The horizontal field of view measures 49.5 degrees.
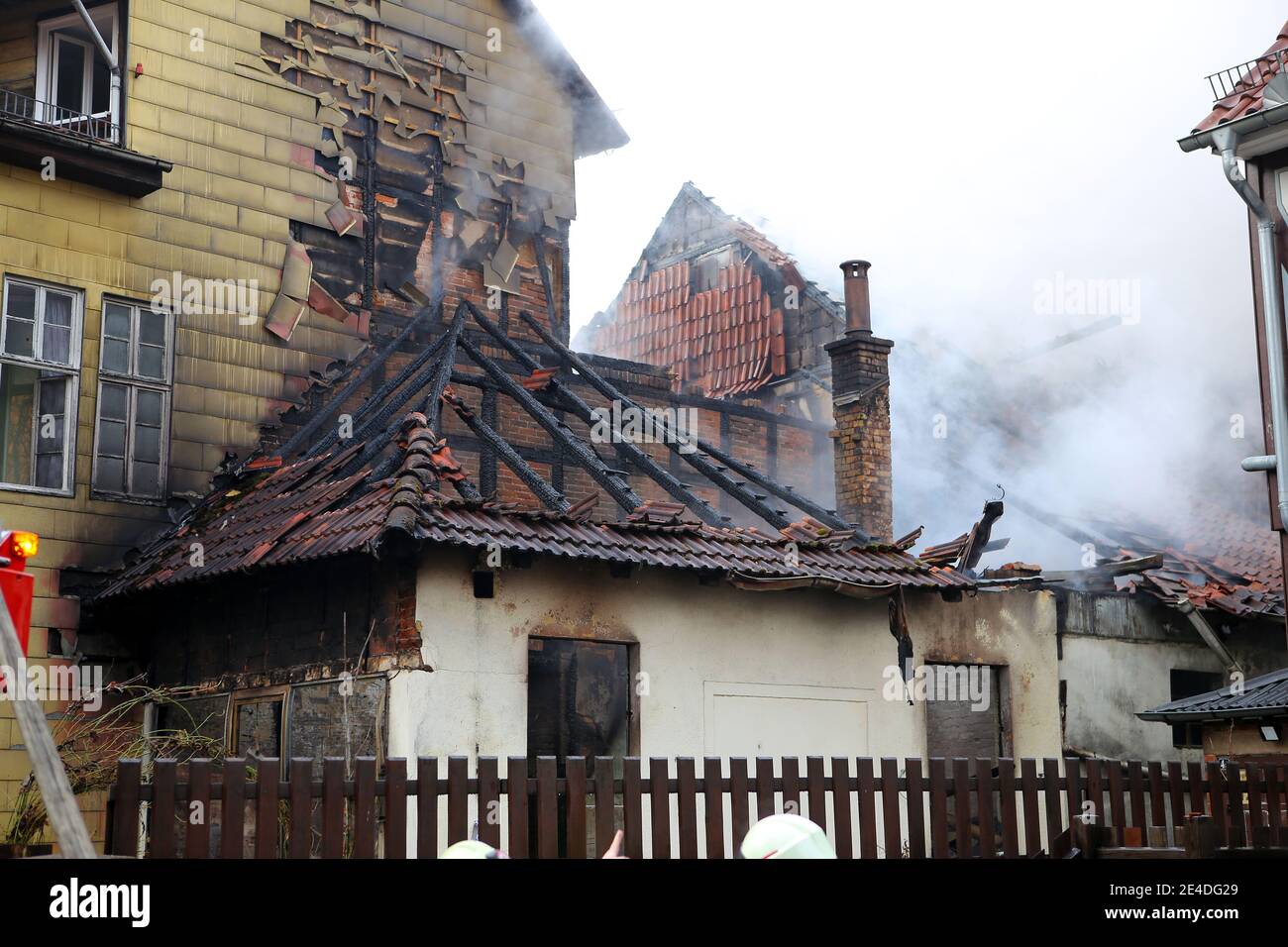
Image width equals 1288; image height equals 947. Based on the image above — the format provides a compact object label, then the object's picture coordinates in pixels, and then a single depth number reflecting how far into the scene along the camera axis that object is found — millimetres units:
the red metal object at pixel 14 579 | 5730
